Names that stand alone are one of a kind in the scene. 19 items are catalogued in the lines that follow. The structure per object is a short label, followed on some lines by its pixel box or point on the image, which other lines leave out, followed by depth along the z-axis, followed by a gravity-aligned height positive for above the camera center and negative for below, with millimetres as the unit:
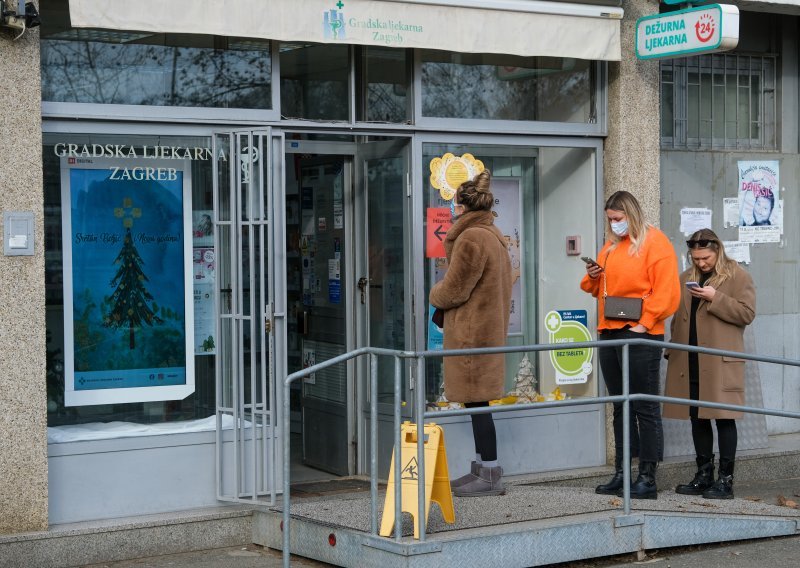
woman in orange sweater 7359 -169
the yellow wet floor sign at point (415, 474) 6168 -1006
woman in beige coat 7703 -453
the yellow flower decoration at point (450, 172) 8180 +675
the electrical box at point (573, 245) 8797 +195
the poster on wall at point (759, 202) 9883 +546
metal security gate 7191 -207
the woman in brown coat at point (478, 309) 7172 -207
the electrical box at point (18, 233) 6551 +240
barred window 9711 +1351
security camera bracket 6379 +1344
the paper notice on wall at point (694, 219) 9570 +404
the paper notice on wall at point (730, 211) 9781 +472
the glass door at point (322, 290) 8625 -107
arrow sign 8133 +289
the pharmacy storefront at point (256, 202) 7035 +457
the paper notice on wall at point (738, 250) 9844 +165
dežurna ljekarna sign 7848 +1568
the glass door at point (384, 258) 8195 +112
